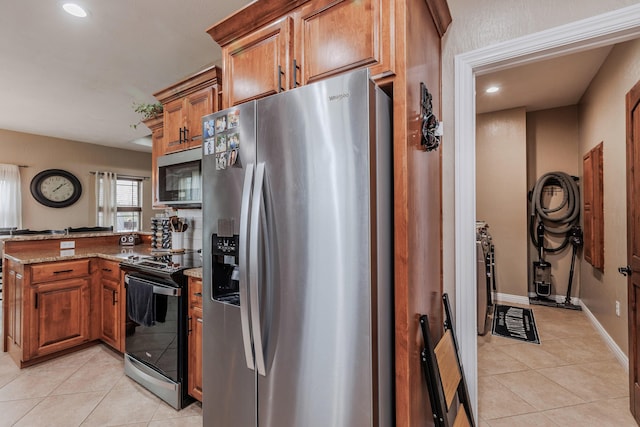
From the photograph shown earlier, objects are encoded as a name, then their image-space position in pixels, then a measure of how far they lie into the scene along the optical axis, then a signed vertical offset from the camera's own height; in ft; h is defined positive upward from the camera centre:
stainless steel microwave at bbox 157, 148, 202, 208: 7.75 +1.03
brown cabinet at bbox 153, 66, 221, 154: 7.67 +3.02
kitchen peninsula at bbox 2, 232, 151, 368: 8.31 -2.46
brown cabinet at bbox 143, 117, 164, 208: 9.64 +2.51
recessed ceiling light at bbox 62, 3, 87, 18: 6.94 +4.89
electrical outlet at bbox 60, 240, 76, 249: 10.41 -1.01
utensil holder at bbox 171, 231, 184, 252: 10.07 -0.82
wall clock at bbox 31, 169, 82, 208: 19.04 +1.84
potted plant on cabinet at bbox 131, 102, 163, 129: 9.75 +3.46
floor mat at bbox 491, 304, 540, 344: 10.37 -4.15
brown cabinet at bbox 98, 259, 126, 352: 8.61 -2.64
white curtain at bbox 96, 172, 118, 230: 21.65 +1.22
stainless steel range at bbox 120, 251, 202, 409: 6.51 -2.54
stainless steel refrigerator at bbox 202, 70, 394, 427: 3.51 -0.53
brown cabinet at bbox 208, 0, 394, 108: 4.08 +2.70
